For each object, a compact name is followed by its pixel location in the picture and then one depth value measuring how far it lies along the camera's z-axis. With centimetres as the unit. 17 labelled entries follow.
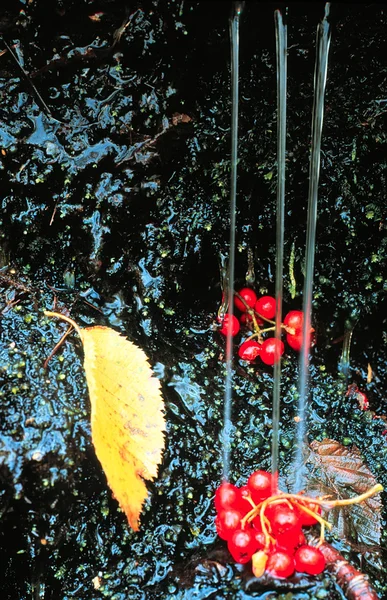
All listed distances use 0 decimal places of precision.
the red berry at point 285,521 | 41
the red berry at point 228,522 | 41
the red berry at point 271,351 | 48
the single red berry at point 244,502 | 42
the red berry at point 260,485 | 42
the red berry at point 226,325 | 50
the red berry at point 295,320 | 50
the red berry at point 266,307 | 50
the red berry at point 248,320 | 51
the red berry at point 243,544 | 41
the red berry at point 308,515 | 42
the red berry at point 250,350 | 49
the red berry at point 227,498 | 42
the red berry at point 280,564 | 40
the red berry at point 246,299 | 51
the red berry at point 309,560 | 40
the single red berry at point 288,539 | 41
